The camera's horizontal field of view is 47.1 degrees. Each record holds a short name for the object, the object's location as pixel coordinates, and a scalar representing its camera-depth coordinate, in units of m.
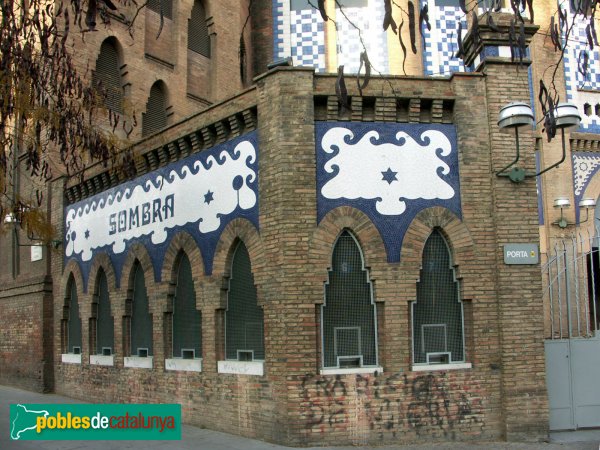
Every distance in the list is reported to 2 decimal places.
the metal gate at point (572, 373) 10.34
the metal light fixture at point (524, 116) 9.19
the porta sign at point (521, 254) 9.97
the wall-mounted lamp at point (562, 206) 18.44
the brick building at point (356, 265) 9.59
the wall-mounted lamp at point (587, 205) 18.95
